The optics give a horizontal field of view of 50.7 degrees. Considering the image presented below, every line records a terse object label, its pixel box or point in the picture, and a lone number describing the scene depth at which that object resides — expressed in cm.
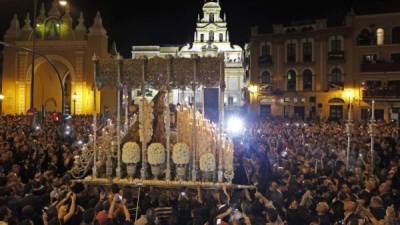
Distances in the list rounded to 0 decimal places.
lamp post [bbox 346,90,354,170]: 1292
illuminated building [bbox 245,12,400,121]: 4006
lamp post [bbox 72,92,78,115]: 3710
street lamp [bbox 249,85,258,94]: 4694
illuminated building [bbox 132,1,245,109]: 7138
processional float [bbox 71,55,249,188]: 1190
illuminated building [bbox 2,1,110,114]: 3928
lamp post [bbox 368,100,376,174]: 1219
